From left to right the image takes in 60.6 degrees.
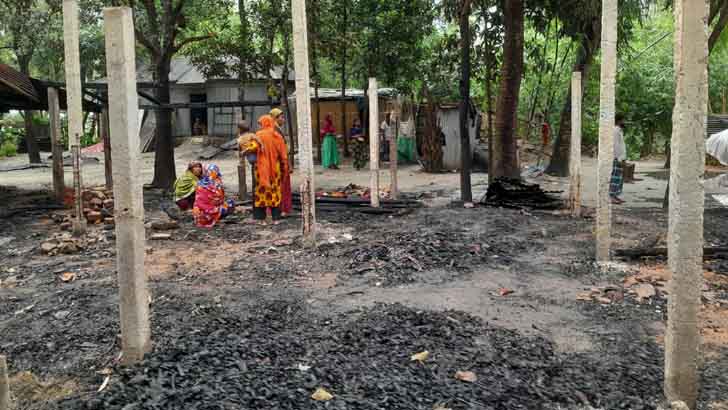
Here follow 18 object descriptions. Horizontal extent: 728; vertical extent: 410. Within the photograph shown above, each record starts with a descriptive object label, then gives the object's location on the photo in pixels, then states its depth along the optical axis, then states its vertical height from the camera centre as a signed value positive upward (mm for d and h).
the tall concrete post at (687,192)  3145 -271
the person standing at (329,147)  18922 +4
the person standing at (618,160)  10930 -345
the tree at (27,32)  19547 +3898
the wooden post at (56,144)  9633 +143
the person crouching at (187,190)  9656 -613
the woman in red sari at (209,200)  9242 -744
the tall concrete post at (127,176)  3689 -149
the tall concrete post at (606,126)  6086 +153
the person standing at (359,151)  18750 -132
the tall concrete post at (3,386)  2498 -932
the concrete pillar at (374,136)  9914 +161
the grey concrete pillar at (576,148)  8156 -80
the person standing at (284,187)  9625 -620
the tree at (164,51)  12711 +2055
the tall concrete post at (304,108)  7148 +452
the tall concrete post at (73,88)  8391 +873
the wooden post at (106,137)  11737 +286
